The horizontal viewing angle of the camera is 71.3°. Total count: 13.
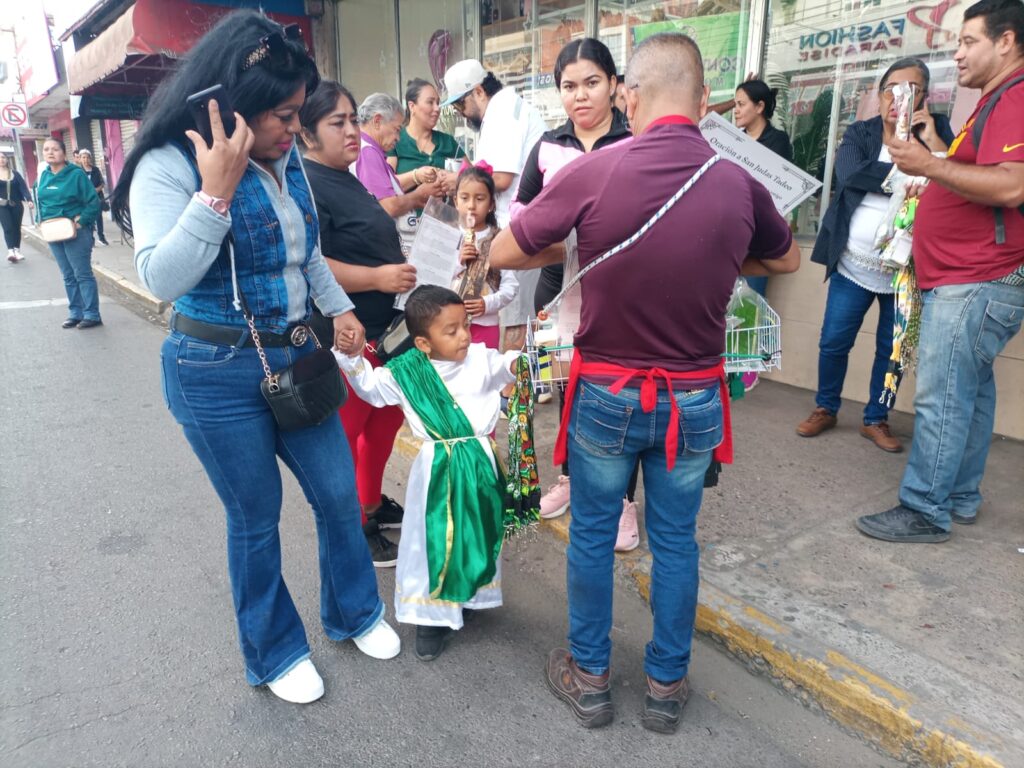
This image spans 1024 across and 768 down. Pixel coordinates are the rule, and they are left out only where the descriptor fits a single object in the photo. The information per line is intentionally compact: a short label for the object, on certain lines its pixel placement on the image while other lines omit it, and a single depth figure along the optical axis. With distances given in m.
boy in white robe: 2.48
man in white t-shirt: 3.41
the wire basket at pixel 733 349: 2.35
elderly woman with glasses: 3.75
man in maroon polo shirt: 1.81
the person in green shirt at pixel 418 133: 4.32
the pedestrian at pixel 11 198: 10.95
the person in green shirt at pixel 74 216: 7.65
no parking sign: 17.91
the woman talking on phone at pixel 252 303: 1.75
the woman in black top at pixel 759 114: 4.54
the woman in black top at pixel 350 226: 2.62
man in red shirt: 2.57
